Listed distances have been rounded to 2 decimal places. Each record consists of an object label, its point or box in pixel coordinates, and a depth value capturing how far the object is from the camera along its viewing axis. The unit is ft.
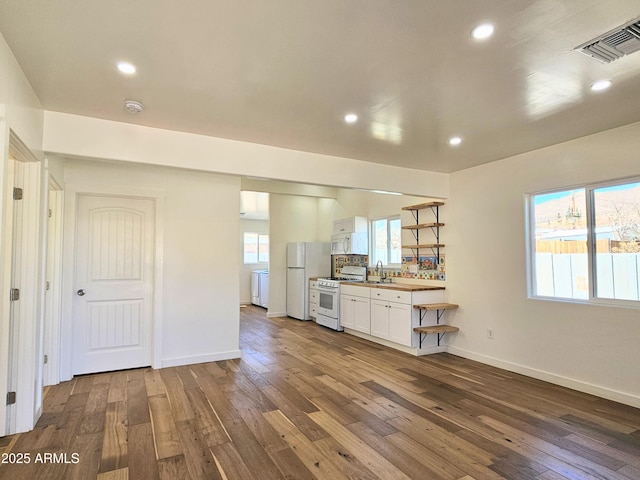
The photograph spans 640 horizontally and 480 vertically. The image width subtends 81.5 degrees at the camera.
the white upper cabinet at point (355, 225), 22.49
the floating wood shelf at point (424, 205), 17.36
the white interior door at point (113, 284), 13.38
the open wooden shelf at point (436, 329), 15.62
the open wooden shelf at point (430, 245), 17.21
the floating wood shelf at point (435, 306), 15.67
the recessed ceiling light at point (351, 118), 9.87
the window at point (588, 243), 11.02
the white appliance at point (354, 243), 22.44
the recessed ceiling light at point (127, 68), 7.29
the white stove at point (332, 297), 21.44
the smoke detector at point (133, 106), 9.02
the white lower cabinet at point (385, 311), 16.24
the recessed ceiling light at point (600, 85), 8.10
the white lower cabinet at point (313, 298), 23.85
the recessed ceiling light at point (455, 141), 11.85
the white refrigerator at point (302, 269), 24.75
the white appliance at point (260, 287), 29.14
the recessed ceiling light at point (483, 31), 6.06
